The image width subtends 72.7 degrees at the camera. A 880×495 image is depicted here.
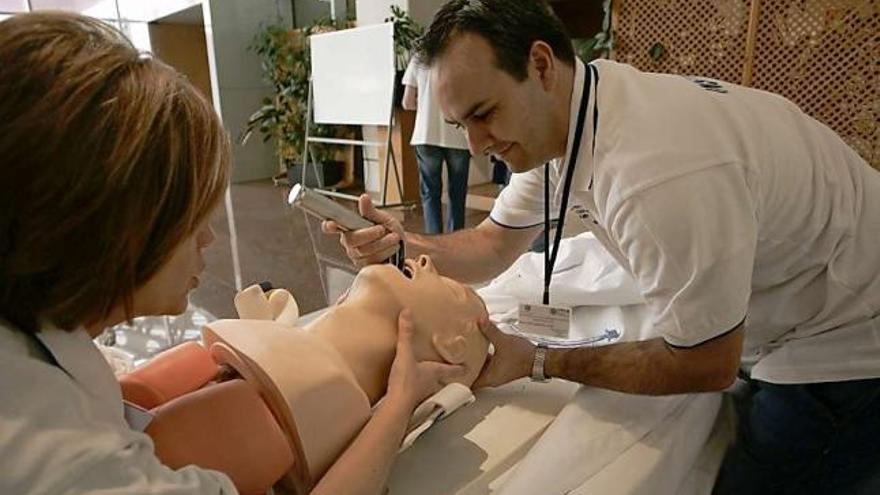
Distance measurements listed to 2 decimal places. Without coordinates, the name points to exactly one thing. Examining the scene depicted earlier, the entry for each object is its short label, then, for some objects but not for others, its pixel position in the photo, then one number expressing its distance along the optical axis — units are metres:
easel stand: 4.23
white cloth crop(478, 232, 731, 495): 0.83
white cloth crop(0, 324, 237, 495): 0.40
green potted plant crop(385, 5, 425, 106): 3.89
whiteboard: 3.98
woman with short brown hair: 0.41
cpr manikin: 0.64
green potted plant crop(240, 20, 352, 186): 5.49
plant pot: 5.53
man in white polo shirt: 0.83
